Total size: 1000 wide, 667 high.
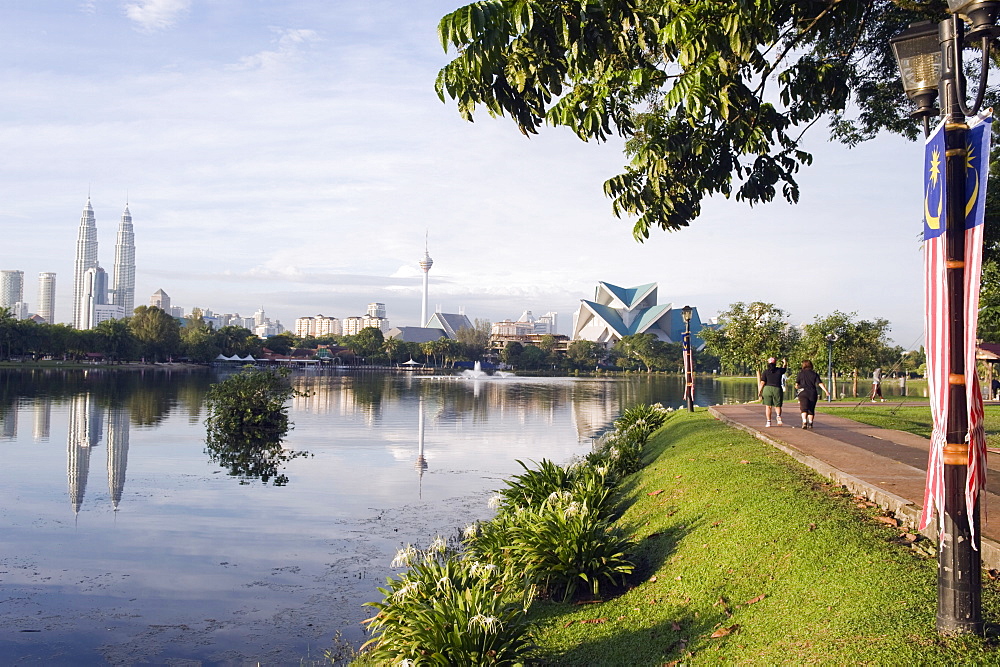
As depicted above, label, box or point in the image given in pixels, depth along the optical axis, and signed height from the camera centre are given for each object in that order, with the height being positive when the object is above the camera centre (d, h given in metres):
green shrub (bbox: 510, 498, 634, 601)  6.19 -1.55
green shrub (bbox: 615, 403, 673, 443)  16.14 -1.23
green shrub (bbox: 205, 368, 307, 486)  18.72 -1.36
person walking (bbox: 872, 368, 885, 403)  27.28 -0.54
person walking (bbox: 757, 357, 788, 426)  13.36 -0.37
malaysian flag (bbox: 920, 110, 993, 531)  3.60 +0.35
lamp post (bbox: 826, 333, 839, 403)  28.78 +0.41
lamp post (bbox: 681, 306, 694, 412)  19.05 +0.06
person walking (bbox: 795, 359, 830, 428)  13.09 -0.44
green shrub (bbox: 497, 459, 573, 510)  9.04 -1.47
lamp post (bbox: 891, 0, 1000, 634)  3.68 -0.01
